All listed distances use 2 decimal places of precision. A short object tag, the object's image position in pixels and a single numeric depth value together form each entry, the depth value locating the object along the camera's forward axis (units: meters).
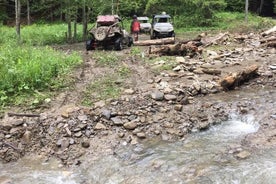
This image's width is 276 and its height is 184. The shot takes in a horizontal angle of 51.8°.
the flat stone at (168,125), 7.26
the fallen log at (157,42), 15.68
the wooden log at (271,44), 14.11
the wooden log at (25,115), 7.38
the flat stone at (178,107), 7.89
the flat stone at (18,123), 7.12
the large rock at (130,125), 7.11
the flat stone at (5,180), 5.69
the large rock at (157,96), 8.28
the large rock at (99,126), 7.09
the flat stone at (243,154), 6.03
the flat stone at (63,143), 6.60
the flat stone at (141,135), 6.89
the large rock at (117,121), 7.25
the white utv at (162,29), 17.32
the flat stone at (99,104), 7.82
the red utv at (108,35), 14.07
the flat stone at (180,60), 11.56
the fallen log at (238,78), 9.42
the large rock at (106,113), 7.41
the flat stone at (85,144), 6.61
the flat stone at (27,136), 6.79
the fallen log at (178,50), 12.88
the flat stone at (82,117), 7.25
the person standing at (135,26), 16.80
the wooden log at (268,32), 16.36
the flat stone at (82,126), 7.04
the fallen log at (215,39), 15.38
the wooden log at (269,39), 14.68
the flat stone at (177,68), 10.71
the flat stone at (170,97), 8.36
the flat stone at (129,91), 8.67
